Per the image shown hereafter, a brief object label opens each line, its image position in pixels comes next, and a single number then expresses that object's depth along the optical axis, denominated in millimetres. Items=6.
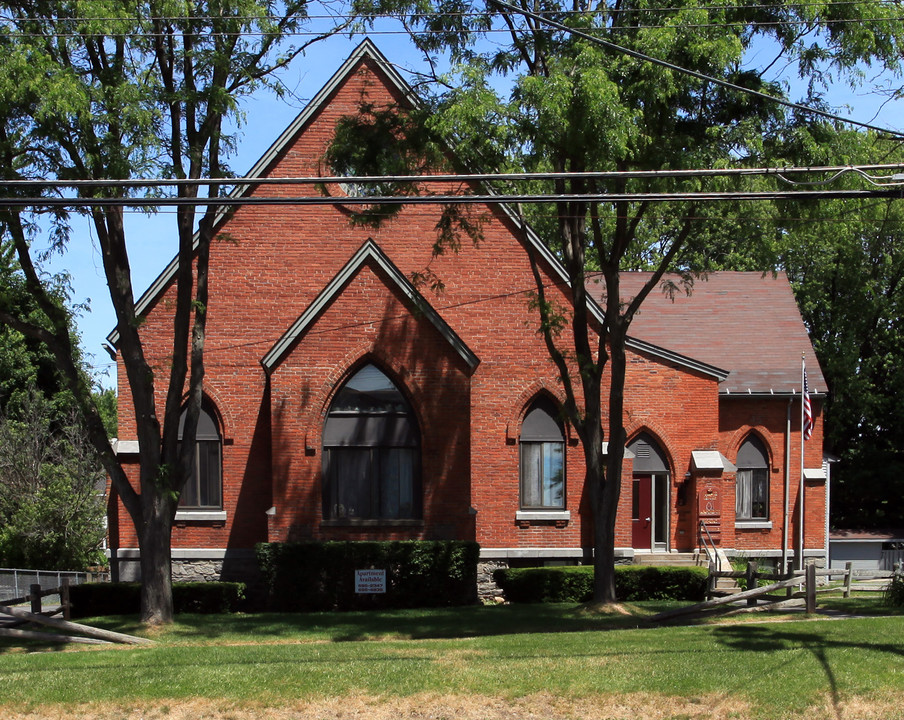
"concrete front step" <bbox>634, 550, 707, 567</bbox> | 26547
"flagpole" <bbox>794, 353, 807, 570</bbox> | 26564
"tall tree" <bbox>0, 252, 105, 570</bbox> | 32688
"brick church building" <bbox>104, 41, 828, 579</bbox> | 23062
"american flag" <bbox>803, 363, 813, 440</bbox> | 26047
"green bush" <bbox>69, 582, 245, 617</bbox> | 20703
